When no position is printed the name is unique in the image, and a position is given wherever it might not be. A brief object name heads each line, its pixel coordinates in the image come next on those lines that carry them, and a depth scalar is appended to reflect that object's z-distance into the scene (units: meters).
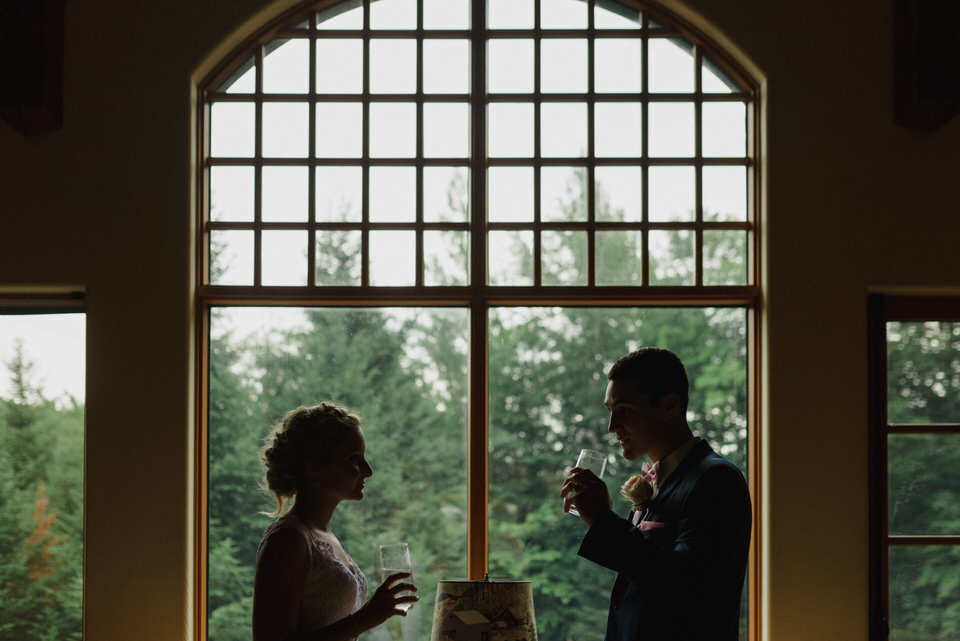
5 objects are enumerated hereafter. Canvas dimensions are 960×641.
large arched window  3.41
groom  2.05
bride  2.17
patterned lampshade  2.22
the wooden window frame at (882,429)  3.29
